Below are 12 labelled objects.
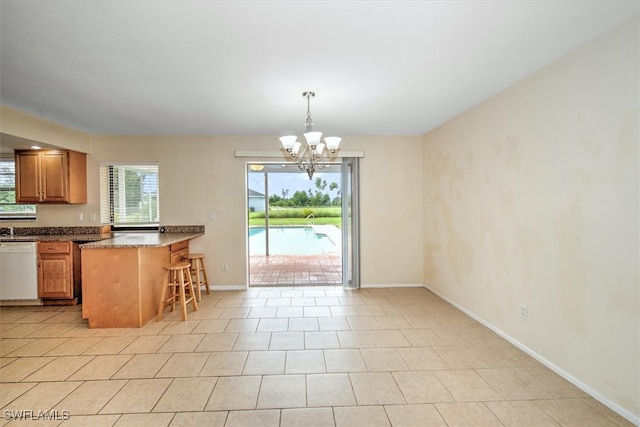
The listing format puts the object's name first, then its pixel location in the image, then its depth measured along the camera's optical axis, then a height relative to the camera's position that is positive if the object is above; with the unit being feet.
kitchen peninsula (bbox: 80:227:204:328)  10.50 -2.57
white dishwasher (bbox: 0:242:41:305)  12.81 -2.59
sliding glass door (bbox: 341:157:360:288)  15.47 -0.77
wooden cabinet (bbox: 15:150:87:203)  13.78 +1.70
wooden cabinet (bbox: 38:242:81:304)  12.95 -2.58
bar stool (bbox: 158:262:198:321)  11.27 -3.01
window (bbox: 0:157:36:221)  14.90 +1.04
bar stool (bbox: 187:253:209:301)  13.24 -2.81
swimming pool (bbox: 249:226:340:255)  27.02 -3.13
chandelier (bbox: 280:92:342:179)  9.02 +2.08
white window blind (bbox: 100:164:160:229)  15.38 +0.81
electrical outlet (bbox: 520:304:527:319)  8.75 -3.07
